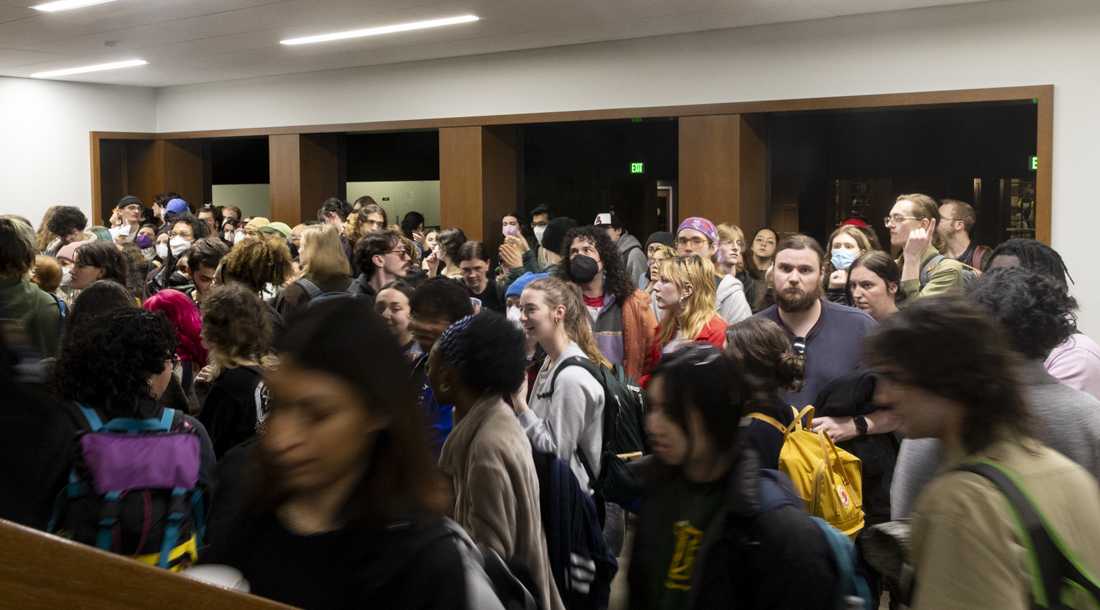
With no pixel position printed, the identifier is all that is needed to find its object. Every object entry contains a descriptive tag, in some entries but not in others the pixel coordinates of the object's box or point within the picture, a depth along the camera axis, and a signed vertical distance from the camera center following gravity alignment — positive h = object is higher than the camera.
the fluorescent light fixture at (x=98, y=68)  13.24 +2.21
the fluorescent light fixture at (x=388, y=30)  10.03 +2.09
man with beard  4.10 -0.35
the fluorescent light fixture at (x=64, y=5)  9.05 +2.02
